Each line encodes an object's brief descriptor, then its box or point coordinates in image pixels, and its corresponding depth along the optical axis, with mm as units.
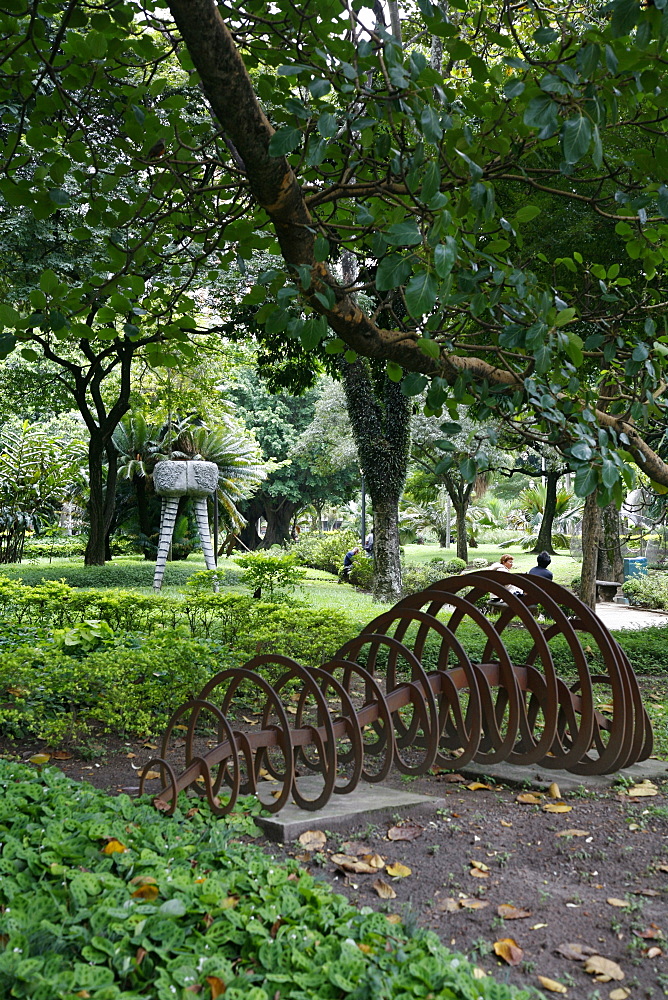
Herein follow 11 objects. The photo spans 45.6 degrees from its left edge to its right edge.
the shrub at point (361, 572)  20339
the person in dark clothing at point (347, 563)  21203
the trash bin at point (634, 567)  27484
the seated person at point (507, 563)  14239
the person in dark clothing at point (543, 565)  11423
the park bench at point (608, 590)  20375
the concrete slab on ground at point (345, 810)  3824
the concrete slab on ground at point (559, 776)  4824
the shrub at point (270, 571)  9594
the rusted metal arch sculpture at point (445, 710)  3738
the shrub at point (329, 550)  25703
